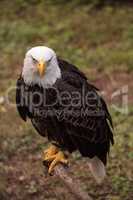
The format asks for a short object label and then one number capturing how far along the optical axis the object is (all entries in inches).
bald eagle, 370.6
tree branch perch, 366.3
